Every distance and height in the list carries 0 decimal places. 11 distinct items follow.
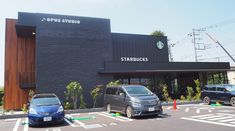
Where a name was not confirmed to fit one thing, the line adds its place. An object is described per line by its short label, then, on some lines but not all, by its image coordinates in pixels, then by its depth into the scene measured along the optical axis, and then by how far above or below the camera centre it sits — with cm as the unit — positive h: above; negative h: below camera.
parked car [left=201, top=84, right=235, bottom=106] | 1135 -137
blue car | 732 -144
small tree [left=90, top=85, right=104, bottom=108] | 1226 -101
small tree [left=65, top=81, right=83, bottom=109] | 1188 -84
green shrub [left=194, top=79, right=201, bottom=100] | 1406 -144
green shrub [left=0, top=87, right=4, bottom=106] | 1936 -144
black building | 1274 +166
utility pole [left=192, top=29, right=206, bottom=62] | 3727 +812
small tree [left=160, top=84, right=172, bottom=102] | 1397 -162
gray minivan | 818 -124
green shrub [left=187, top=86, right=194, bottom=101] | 1397 -151
